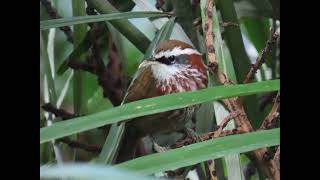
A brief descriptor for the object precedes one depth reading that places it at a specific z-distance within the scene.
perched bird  3.26
